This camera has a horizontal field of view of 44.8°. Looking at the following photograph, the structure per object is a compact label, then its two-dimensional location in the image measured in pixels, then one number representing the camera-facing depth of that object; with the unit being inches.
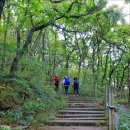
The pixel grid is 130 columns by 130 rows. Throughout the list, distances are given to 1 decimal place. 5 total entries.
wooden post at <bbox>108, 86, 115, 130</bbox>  198.3
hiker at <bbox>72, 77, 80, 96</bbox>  460.6
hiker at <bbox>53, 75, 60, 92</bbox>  466.5
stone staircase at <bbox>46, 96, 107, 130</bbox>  265.2
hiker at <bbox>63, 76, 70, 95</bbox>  463.9
